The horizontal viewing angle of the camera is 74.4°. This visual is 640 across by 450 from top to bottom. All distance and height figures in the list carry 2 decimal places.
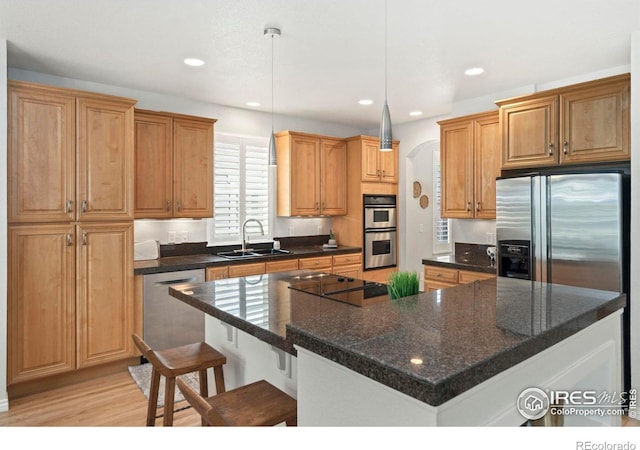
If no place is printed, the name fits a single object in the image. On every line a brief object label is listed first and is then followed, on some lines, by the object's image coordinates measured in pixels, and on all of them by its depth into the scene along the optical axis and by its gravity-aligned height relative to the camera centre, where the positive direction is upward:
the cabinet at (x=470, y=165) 4.09 +0.58
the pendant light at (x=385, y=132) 2.18 +0.47
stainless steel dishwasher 3.72 -0.84
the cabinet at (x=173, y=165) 3.96 +0.56
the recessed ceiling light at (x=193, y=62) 3.26 +1.27
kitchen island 0.97 -0.35
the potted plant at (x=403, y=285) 1.94 -0.29
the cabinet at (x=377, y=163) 5.39 +0.79
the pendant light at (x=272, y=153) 3.05 +0.50
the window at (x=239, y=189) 4.75 +0.39
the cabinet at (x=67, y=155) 3.09 +0.53
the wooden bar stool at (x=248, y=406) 1.56 -0.72
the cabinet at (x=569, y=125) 3.12 +0.78
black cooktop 2.13 -0.38
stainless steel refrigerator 2.90 -0.06
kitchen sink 4.48 -0.35
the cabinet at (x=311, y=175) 5.09 +0.60
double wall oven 5.46 -0.12
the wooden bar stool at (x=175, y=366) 2.01 -0.71
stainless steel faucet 4.79 -0.11
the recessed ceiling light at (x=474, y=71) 3.49 +1.28
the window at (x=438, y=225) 6.16 -0.04
